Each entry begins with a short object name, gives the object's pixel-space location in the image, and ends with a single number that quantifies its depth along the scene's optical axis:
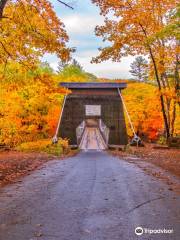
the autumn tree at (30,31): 13.91
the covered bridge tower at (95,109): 33.62
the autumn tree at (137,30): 24.45
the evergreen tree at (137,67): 91.97
